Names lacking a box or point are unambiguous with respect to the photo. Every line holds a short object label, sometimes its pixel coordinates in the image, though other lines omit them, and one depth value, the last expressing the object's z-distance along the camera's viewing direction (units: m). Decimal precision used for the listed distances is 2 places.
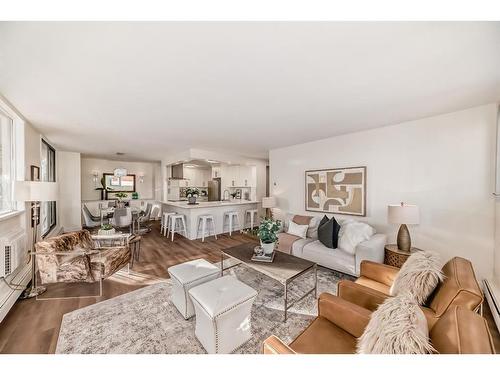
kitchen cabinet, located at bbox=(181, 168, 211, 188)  8.37
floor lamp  2.22
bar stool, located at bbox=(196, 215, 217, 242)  4.96
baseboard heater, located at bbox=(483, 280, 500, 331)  1.91
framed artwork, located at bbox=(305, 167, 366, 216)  3.54
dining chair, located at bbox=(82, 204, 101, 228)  5.74
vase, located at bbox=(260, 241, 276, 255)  2.49
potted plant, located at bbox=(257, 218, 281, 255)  2.50
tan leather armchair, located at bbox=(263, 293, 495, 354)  0.74
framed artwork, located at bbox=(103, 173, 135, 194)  7.47
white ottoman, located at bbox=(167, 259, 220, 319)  1.97
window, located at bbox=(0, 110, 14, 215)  2.51
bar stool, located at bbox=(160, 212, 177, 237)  5.45
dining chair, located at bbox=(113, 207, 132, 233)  4.85
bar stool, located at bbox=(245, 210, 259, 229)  6.07
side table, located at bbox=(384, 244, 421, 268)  2.53
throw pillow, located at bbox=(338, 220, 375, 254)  2.83
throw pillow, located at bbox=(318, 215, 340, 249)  3.02
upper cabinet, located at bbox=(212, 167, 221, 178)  7.91
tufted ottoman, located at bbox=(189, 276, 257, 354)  1.50
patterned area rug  1.63
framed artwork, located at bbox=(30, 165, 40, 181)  3.20
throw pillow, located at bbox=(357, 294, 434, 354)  0.81
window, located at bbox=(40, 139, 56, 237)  4.33
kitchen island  5.00
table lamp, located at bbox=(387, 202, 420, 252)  2.53
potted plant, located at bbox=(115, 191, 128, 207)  7.11
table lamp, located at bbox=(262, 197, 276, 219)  4.98
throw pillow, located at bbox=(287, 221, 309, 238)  3.57
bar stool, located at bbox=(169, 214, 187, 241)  5.08
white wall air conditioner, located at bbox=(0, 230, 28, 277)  2.10
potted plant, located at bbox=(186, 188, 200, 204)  5.70
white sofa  2.64
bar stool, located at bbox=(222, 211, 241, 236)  5.49
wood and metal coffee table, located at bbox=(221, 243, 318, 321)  2.05
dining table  5.47
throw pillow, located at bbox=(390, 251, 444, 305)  1.33
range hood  7.00
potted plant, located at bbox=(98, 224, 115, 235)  3.16
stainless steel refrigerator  7.96
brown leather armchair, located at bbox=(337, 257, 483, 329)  1.08
